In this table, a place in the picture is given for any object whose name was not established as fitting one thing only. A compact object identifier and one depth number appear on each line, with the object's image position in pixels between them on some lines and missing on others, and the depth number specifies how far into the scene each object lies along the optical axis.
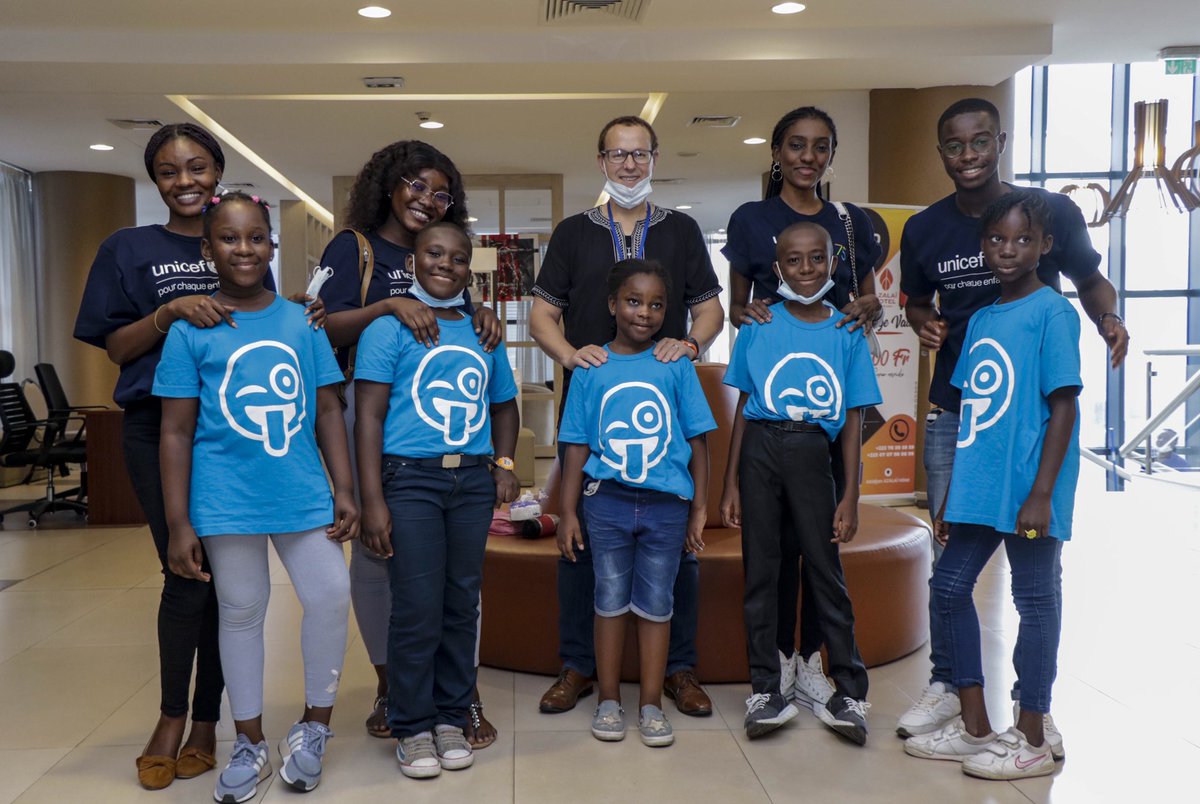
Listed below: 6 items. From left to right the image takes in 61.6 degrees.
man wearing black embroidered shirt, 2.72
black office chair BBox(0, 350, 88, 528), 6.62
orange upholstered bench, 3.01
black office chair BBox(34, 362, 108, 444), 8.48
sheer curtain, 9.87
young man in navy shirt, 2.49
